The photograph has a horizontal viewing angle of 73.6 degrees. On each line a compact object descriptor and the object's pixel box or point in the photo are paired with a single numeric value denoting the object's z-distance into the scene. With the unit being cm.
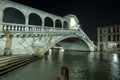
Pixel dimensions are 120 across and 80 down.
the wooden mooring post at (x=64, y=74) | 255
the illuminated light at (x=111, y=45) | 2633
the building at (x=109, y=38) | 2628
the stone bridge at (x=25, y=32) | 917
